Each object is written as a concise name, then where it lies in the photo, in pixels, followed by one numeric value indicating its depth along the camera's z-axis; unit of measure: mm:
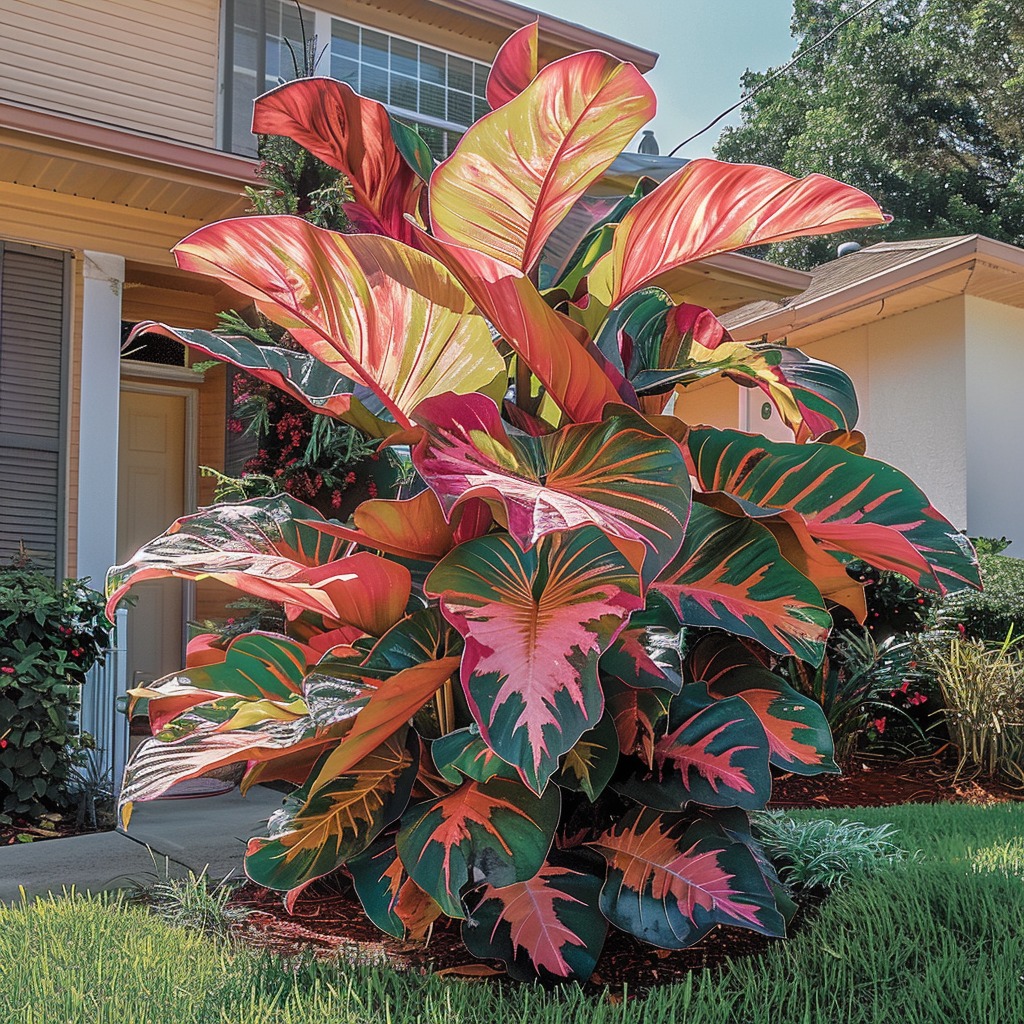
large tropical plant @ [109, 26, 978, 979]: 1787
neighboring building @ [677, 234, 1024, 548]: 9172
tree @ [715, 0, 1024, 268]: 21469
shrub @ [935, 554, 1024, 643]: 6332
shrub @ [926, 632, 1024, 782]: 5301
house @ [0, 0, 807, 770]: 5727
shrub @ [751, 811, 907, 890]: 2711
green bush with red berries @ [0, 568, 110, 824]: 4238
